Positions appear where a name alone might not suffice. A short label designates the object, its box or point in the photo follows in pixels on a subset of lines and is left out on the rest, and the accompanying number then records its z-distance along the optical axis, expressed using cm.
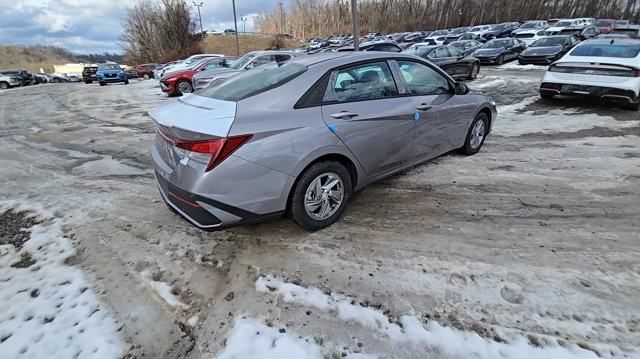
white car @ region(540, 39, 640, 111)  737
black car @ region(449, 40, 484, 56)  2177
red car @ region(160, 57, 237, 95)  1507
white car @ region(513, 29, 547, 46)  2667
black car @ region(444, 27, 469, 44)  2978
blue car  2509
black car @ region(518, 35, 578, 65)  1731
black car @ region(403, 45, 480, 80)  1444
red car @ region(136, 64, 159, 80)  3769
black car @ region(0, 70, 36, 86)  3270
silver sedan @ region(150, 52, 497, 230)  278
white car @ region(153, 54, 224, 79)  1788
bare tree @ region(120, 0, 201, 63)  5272
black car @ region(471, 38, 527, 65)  1983
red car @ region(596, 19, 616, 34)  2711
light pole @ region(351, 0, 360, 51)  1463
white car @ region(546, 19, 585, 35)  3259
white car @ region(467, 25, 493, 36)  3683
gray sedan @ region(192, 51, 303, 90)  1301
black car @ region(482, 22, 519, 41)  3383
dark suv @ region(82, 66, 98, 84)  2946
